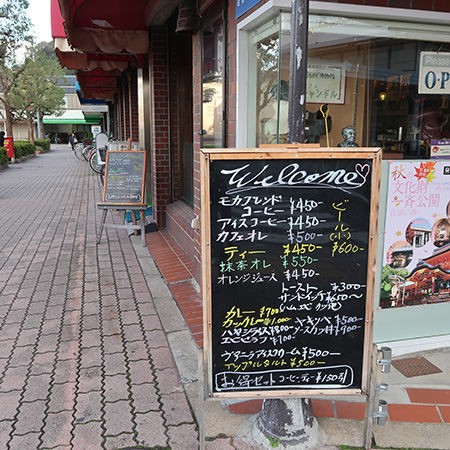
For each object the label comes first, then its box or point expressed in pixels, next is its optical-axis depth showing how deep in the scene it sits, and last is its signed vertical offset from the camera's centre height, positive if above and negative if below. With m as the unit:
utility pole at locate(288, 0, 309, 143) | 2.03 +0.32
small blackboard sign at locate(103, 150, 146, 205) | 6.50 -0.49
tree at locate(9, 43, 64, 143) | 31.86 +3.75
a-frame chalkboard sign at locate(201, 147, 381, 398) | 2.12 -0.58
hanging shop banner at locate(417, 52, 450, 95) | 3.39 +0.49
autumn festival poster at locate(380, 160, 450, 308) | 3.09 -0.60
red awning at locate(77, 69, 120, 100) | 11.69 +1.65
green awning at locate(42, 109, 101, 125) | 56.91 +2.62
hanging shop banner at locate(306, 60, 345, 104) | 3.18 +0.40
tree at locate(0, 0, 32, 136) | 20.23 +4.82
